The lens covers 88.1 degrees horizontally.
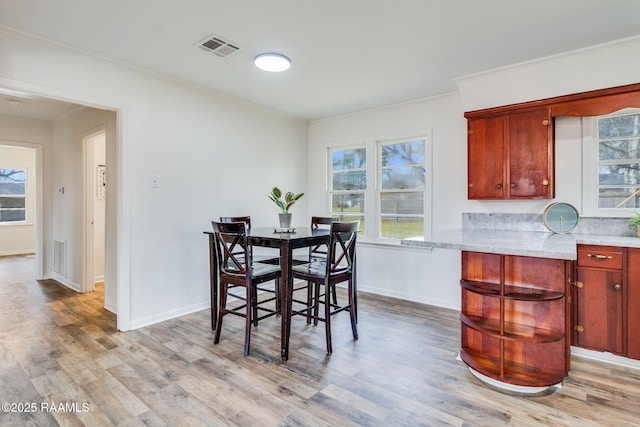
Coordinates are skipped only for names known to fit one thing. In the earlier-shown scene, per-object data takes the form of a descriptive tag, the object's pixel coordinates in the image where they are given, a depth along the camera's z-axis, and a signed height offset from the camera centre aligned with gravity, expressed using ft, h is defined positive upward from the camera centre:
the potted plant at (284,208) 10.28 +0.10
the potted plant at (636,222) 8.36 -0.32
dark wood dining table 8.16 -0.90
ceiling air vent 8.39 +4.36
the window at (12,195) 23.84 +1.28
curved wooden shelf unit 6.90 -2.47
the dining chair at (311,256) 10.79 -1.61
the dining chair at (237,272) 8.43 -1.65
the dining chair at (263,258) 10.68 -1.65
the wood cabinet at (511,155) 9.61 +1.68
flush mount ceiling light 9.14 +4.25
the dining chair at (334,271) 8.62 -1.67
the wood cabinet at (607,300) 7.70 -2.18
